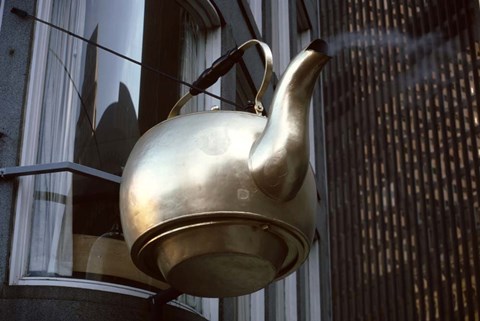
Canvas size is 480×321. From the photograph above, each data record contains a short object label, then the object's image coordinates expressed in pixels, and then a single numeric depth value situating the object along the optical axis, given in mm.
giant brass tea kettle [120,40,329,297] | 2965
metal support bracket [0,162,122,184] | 4844
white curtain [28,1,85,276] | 4887
